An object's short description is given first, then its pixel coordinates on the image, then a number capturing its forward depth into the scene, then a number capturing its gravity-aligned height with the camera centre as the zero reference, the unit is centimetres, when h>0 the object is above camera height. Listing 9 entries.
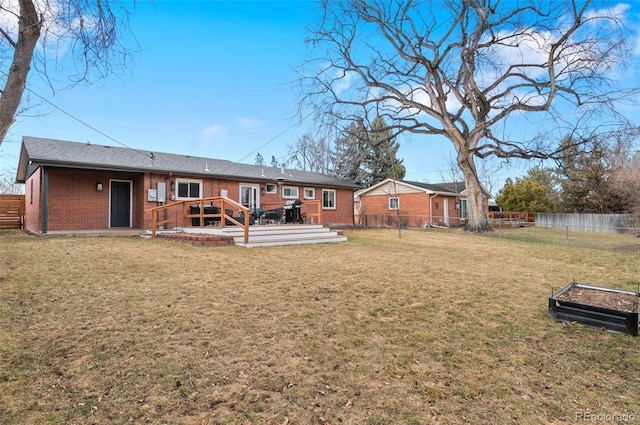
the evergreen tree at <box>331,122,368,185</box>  3412 +590
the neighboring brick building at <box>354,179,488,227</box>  2291 +96
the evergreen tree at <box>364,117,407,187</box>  3378 +571
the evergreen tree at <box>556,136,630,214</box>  2440 +176
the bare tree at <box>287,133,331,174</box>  3659 +749
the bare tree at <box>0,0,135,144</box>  350 +223
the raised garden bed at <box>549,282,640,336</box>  343 -110
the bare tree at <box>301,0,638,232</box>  1352 +725
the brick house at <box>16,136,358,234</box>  1153 +150
